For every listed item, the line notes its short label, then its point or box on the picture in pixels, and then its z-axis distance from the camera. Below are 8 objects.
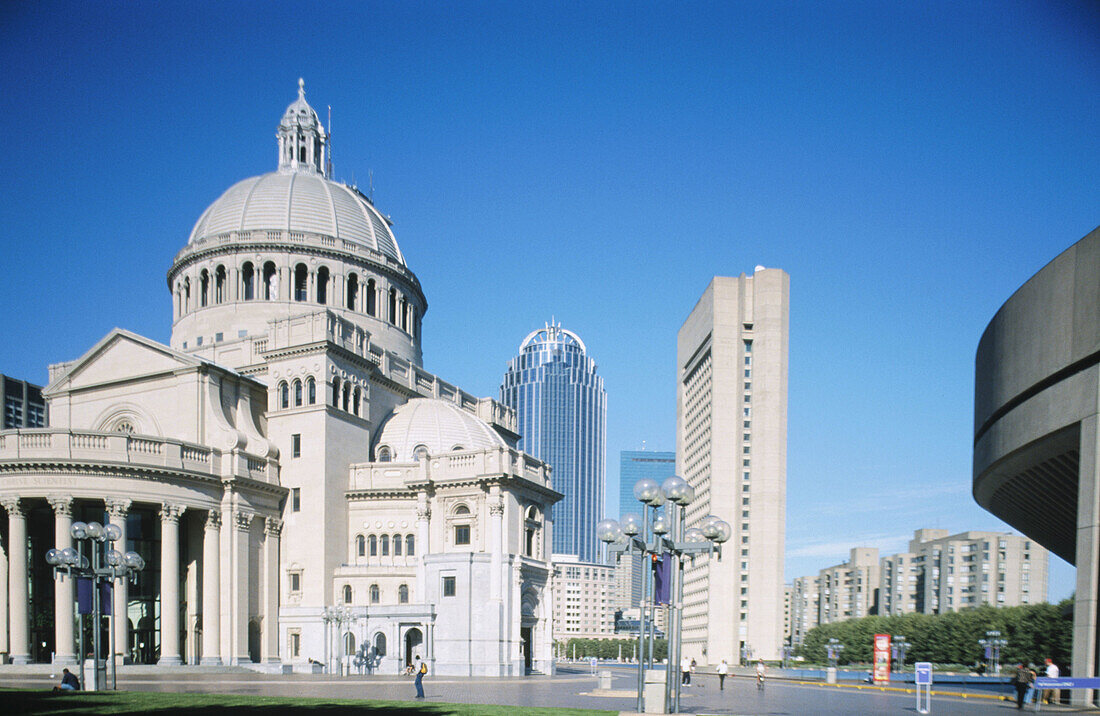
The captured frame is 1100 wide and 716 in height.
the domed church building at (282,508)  56.28
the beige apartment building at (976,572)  161.00
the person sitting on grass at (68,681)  34.44
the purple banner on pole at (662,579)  28.30
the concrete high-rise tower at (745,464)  133.12
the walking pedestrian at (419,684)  37.84
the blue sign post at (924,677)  33.84
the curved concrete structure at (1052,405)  34.81
